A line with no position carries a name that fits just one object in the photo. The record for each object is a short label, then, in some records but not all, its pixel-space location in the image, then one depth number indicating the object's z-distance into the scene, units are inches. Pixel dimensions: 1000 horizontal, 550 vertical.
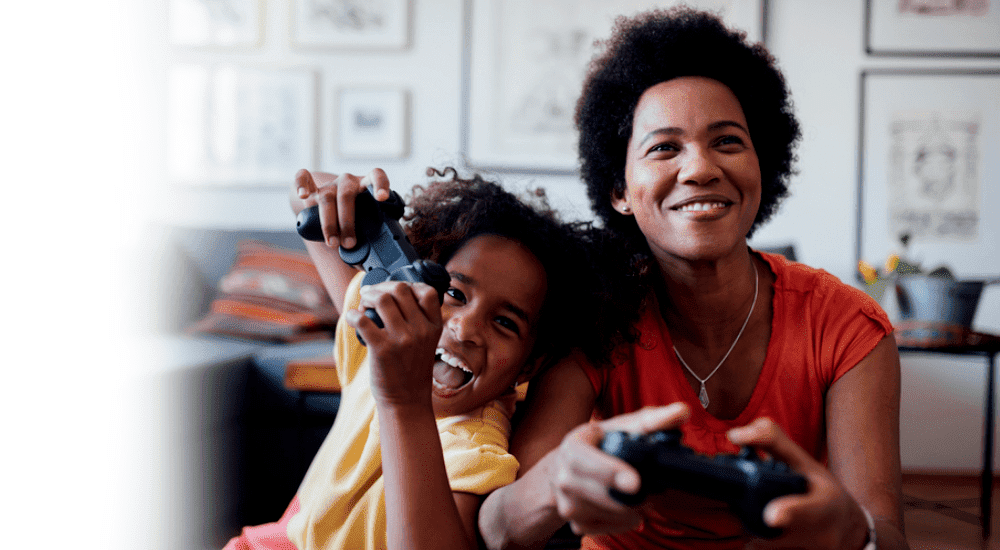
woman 35.2
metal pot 77.3
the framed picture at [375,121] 123.8
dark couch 77.4
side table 76.5
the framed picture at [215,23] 124.8
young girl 27.8
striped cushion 101.5
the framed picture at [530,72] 122.3
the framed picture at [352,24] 123.6
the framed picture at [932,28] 118.8
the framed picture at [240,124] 125.2
